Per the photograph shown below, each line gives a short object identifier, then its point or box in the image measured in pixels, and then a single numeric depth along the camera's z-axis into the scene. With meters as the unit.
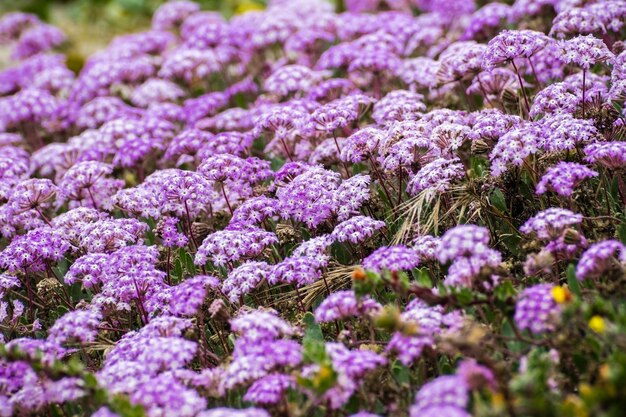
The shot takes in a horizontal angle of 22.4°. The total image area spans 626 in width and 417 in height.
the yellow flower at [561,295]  7.19
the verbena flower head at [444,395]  6.59
